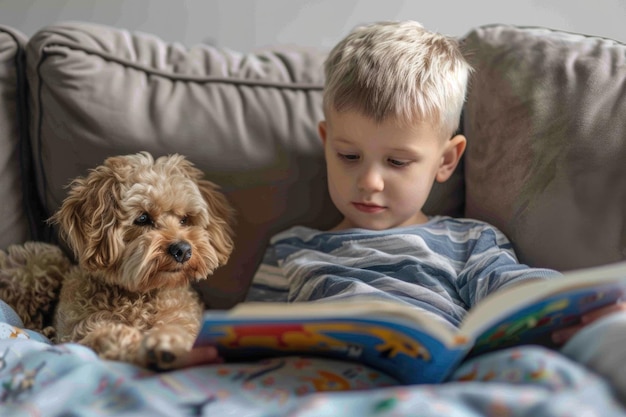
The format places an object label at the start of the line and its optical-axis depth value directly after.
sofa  1.29
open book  0.81
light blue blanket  0.76
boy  1.24
